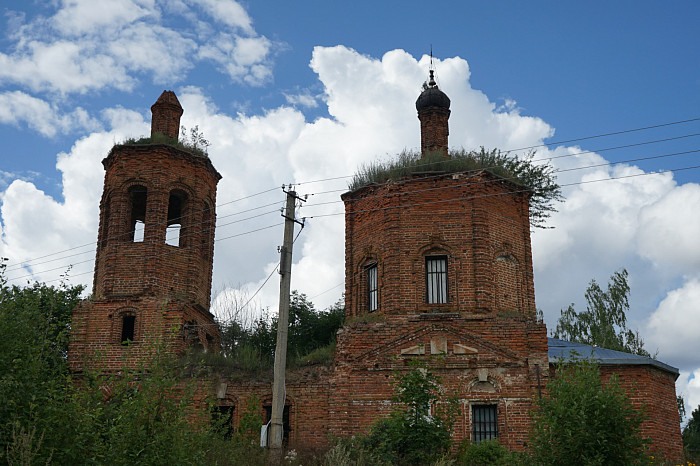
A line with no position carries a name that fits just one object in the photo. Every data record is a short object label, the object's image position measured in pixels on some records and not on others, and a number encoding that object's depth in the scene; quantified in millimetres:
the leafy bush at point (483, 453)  15391
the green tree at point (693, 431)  31280
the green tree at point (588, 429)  12211
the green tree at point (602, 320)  30047
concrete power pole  13922
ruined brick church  17641
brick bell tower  19984
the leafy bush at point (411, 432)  14406
